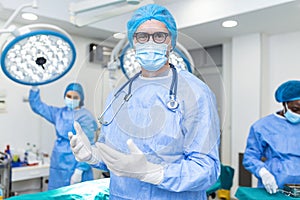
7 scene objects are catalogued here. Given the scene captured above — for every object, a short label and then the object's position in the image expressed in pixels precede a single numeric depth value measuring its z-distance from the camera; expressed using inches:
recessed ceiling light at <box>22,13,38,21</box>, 112.6
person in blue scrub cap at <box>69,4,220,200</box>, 33.6
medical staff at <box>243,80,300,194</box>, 80.2
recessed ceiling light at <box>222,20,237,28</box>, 122.0
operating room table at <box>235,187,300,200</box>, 64.8
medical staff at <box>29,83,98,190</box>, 97.2
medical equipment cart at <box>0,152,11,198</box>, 74.2
